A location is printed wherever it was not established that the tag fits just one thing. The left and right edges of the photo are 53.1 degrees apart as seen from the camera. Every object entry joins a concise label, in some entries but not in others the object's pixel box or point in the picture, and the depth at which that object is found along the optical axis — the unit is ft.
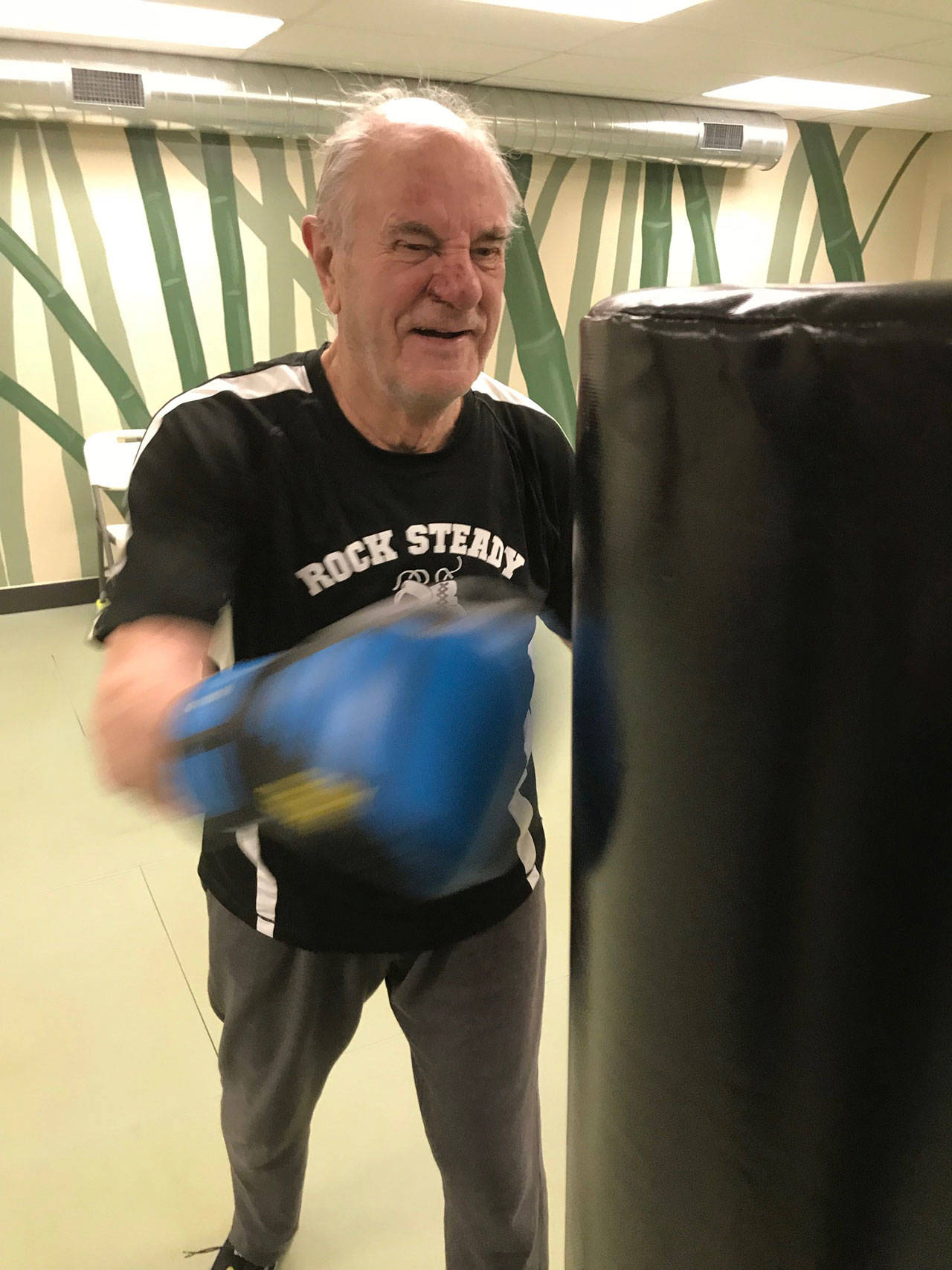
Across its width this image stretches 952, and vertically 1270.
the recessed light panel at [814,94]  16.24
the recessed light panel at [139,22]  11.33
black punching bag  1.40
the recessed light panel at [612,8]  11.33
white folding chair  13.32
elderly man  3.18
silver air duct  12.70
